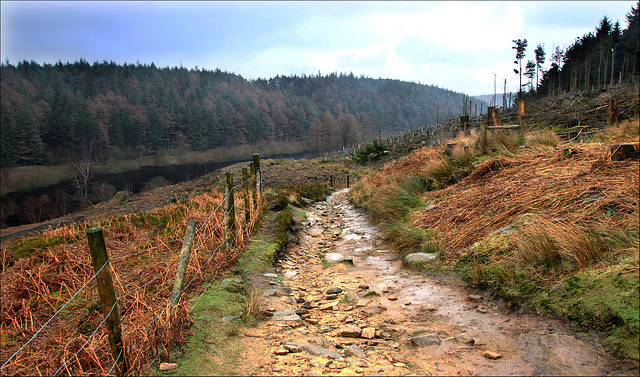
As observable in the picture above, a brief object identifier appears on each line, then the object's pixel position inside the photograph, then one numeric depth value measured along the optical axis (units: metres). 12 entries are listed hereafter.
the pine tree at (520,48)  69.38
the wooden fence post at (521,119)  9.96
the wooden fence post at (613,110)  8.93
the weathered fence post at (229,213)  5.88
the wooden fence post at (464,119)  13.43
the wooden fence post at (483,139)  9.60
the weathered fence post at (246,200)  7.54
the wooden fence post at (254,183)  8.73
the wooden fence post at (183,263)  3.74
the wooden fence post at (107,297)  2.52
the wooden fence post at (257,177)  9.17
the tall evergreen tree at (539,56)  72.19
